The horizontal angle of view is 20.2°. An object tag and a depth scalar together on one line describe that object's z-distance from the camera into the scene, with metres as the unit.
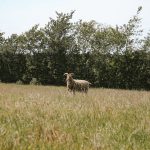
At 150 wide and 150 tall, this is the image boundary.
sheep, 24.22
